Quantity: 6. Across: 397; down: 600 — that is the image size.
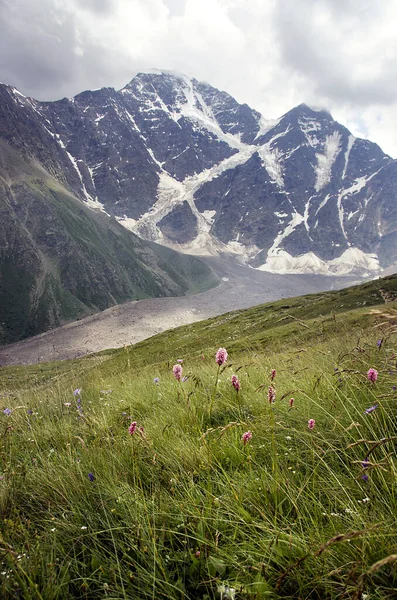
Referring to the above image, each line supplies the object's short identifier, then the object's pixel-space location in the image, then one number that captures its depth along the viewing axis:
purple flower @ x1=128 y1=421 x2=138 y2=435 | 2.57
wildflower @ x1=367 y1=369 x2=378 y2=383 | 2.48
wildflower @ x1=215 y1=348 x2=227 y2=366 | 2.90
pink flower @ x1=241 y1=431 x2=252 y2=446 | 2.55
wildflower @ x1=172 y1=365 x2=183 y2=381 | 3.22
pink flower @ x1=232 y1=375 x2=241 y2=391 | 2.81
